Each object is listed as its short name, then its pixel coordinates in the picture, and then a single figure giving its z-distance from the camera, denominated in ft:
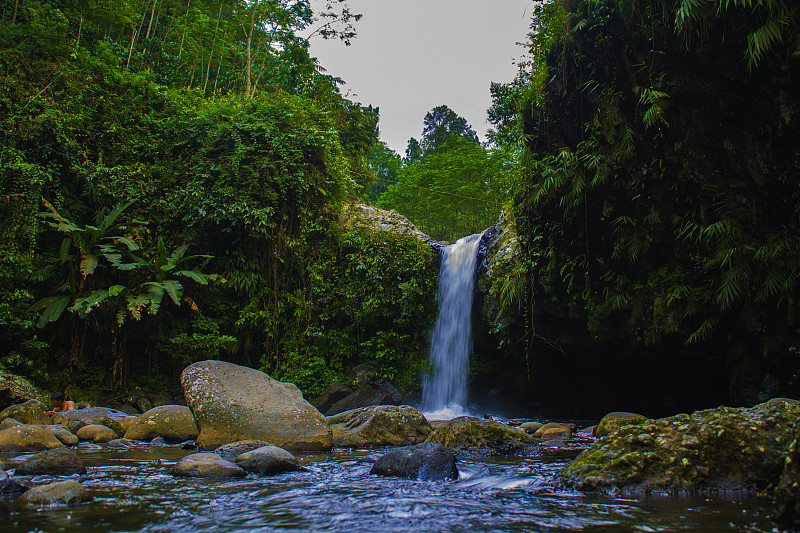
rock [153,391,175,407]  34.60
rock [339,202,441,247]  43.80
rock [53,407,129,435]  23.56
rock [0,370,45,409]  25.90
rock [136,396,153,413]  33.88
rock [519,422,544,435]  25.14
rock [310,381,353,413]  36.81
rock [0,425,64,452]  17.92
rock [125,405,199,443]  22.61
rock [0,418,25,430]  20.25
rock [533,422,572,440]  22.71
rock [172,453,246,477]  13.97
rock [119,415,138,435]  23.87
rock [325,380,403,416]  36.29
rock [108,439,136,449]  20.49
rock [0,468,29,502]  10.76
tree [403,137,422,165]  156.76
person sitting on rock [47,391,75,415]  27.53
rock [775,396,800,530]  8.09
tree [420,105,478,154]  130.72
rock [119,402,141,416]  33.30
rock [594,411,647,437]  20.34
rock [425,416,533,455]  19.11
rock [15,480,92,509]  10.11
